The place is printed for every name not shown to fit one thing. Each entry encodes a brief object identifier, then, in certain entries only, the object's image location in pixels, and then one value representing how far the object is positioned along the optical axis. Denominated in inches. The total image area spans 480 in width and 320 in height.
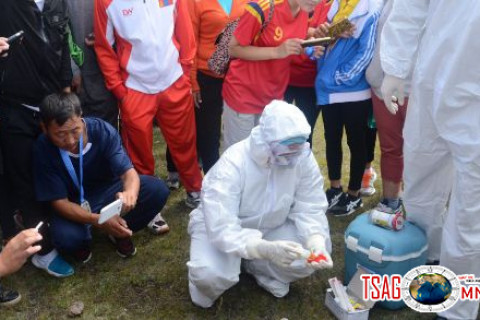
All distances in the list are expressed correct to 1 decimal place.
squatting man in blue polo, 118.6
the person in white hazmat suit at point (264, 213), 106.6
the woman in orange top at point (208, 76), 146.9
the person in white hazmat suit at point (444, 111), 99.3
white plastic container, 112.3
